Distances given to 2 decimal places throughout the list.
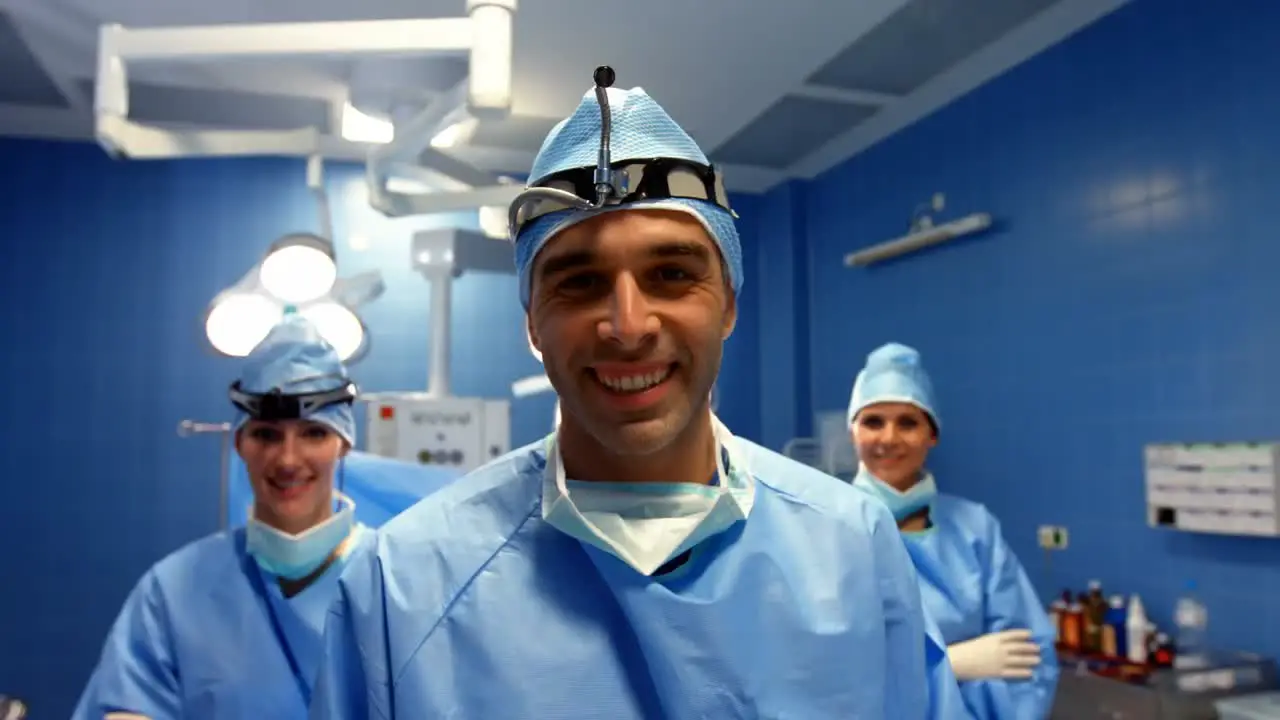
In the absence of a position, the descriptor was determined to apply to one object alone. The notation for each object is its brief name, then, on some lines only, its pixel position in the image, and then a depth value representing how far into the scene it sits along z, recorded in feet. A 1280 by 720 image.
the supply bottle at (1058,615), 9.85
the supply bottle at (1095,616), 9.50
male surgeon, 3.02
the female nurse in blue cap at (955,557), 6.44
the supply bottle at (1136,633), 8.94
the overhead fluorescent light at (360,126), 7.62
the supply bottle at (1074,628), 9.69
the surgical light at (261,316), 7.48
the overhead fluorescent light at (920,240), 11.48
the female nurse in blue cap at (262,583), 5.39
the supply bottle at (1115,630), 9.34
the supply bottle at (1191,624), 8.68
